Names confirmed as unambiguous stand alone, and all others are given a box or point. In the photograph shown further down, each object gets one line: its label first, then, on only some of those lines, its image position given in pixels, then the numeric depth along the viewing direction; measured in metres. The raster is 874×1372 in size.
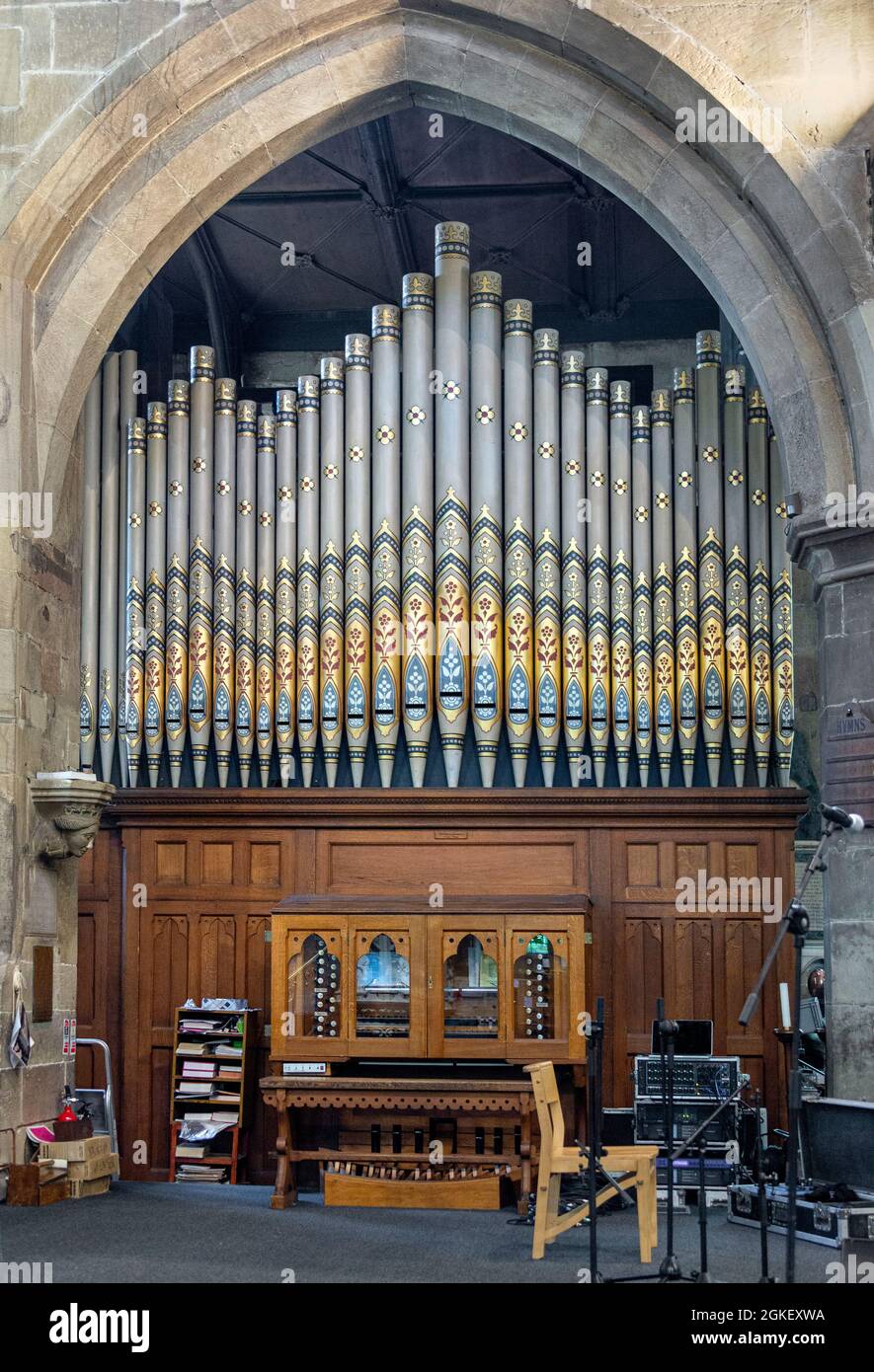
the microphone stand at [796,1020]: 5.88
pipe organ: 11.16
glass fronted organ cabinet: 10.55
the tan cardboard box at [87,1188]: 9.62
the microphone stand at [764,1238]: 6.73
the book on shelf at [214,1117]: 11.19
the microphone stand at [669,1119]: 7.28
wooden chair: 8.02
